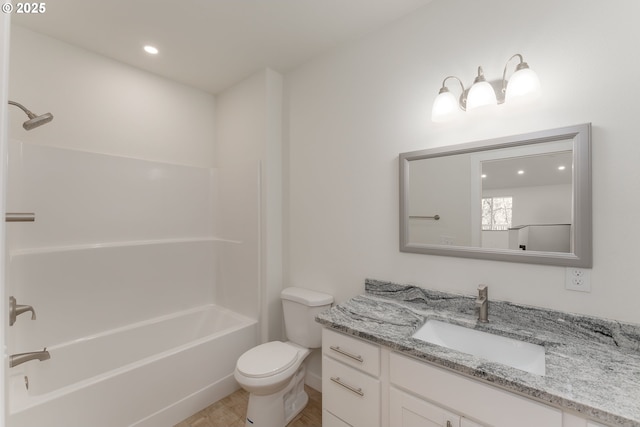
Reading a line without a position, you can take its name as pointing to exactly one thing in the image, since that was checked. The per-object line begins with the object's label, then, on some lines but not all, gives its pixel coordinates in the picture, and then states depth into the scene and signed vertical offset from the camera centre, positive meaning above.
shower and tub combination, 1.73 -0.66
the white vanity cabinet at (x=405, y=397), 0.97 -0.75
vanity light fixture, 1.29 +0.61
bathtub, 1.56 -1.10
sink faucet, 1.40 -0.46
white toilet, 1.72 -0.99
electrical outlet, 1.23 -0.30
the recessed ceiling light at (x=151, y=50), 2.12 +1.27
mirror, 1.25 +0.07
